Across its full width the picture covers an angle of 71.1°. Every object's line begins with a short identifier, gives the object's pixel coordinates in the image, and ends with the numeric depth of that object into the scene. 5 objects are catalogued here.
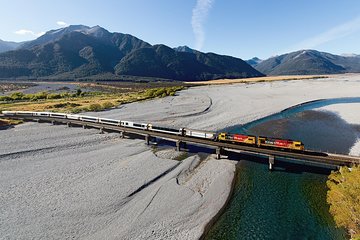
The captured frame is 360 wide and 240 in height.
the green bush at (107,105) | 106.32
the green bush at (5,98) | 137.43
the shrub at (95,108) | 101.89
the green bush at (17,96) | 142.06
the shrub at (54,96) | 149.18
